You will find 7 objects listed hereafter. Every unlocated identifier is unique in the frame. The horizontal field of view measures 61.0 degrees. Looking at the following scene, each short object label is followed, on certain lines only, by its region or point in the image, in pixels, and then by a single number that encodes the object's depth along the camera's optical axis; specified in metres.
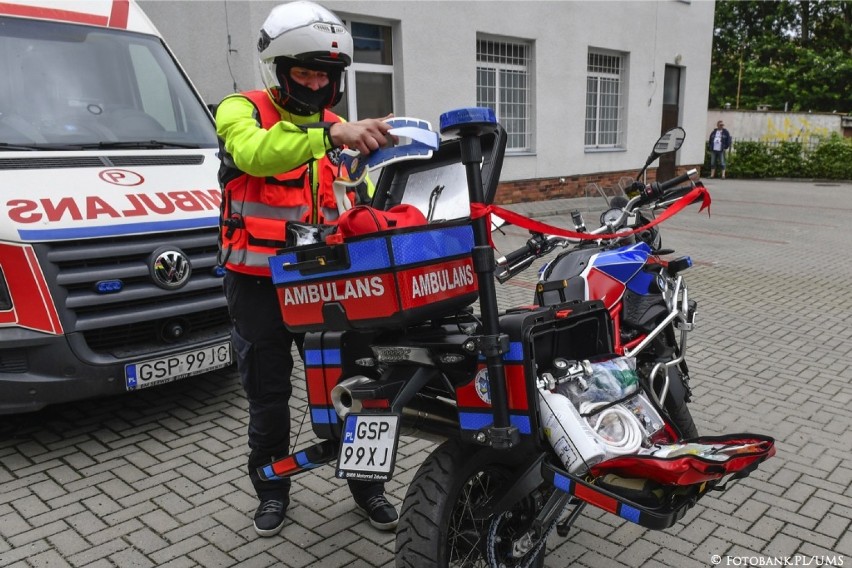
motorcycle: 2.12
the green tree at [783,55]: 35.81
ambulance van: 3.66
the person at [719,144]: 23.59
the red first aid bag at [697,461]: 2.19
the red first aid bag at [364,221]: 2.12
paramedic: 2.31
